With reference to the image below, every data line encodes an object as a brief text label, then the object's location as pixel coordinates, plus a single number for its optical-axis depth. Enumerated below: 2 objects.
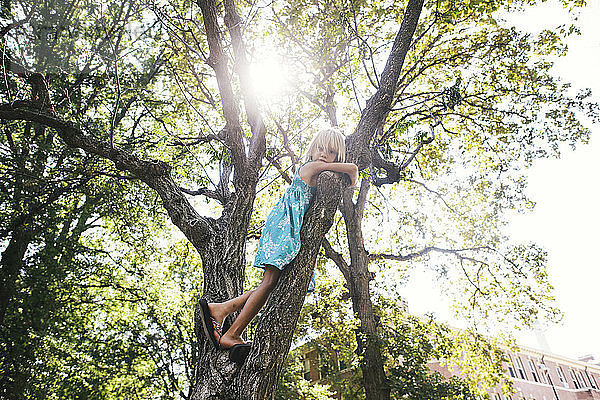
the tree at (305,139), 2.79
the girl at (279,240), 2.65
